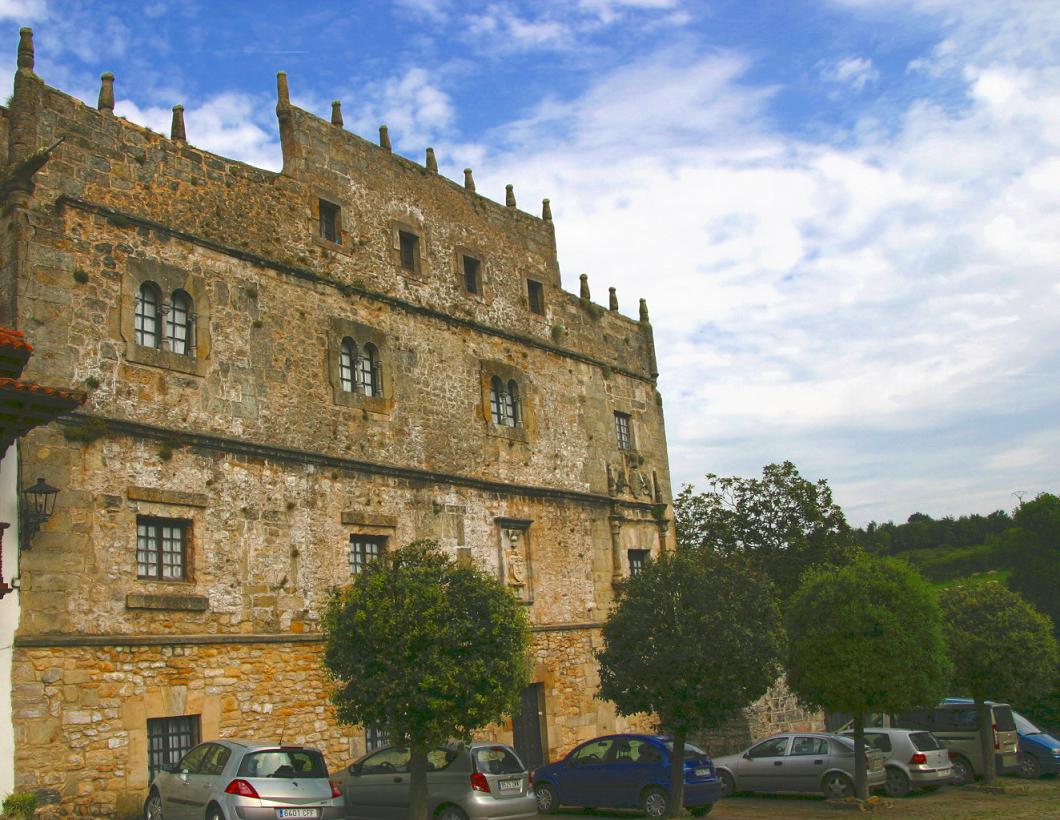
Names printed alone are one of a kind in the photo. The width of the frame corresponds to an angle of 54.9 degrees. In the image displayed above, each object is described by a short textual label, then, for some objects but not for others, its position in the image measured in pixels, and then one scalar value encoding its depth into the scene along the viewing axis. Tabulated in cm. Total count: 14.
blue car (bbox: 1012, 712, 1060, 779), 2273
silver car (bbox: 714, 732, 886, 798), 1889
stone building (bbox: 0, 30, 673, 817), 1454
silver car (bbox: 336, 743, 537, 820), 1410
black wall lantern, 1379
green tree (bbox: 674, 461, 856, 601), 3562
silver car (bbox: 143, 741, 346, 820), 1212
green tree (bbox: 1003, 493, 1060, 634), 5334
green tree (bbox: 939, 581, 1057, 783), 2086
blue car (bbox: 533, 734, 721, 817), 1681
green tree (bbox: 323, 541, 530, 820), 1283
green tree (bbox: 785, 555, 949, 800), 1723
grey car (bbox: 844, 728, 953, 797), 1961
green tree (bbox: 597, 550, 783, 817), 1600
